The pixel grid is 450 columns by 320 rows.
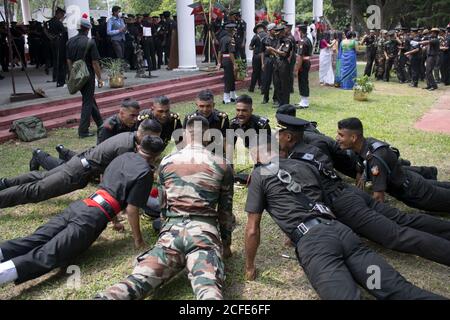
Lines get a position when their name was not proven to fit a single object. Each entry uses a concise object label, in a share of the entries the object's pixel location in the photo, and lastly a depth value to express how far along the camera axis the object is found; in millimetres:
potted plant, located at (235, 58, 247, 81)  12252
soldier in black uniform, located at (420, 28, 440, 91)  13719
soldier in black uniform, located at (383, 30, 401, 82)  15266
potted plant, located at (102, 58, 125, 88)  10266
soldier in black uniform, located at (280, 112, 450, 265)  3535
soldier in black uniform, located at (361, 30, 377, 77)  15780
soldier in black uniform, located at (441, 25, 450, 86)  14379
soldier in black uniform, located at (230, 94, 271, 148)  5270
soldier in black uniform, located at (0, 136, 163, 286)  3314
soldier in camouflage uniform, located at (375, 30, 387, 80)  15695
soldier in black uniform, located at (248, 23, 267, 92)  11469
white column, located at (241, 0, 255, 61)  15344
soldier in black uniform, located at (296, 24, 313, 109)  10492
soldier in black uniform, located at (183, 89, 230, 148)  5359
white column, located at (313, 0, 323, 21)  21138
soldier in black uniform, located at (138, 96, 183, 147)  5328
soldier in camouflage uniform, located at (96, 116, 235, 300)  3012
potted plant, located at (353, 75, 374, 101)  11359
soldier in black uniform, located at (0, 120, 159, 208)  4488
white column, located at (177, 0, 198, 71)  12562
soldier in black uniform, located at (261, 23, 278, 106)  10597
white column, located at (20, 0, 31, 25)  21344
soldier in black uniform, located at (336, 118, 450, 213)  4289
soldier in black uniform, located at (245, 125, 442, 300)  2863
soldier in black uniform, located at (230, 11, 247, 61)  13109
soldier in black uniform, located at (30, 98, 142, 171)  5141
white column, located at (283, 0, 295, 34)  18000
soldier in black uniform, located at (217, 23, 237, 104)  10766
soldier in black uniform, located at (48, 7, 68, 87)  10570
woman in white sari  13991
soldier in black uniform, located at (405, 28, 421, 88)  14555
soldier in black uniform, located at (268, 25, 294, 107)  9828
